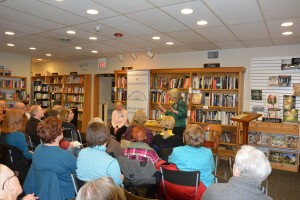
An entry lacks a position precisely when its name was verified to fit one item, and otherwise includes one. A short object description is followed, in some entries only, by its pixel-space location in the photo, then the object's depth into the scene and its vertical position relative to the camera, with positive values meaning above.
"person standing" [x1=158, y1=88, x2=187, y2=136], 5.50 -0.37
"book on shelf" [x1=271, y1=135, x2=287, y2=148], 5.72 -0.99
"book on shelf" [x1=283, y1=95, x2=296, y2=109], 5.78 -0.07
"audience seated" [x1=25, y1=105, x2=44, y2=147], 4.14 -0.53
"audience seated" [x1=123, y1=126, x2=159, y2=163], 2.83 -0.63
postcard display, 5.64 -0.25
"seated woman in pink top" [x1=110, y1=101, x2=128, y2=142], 6.41 -0.63
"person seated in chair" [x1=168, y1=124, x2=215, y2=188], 2.62 -0.66
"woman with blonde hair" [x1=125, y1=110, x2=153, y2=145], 4.73 -0.43
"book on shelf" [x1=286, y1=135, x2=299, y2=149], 5.58 -0.96
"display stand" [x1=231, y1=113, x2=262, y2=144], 4.52 -0.40
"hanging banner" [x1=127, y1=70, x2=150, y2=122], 7.38 +0.15
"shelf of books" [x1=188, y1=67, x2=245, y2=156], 6.24 -0.07
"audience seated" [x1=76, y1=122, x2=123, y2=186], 2.24 -0.61
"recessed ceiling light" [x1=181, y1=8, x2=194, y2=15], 3.61 +1.25
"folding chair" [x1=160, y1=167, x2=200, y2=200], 2.32 -0.83
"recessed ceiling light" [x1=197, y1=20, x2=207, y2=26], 4.18 +1.25
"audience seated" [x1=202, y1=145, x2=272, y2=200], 1.56 -0.54
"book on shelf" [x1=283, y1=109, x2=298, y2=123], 5.71 -0.39
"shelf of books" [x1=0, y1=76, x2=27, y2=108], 8.23 +0.11
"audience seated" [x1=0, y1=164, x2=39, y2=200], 1.44 -0.55
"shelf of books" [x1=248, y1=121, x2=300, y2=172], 5.55 -1.01
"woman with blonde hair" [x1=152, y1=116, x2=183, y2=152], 3.63 -0.66
